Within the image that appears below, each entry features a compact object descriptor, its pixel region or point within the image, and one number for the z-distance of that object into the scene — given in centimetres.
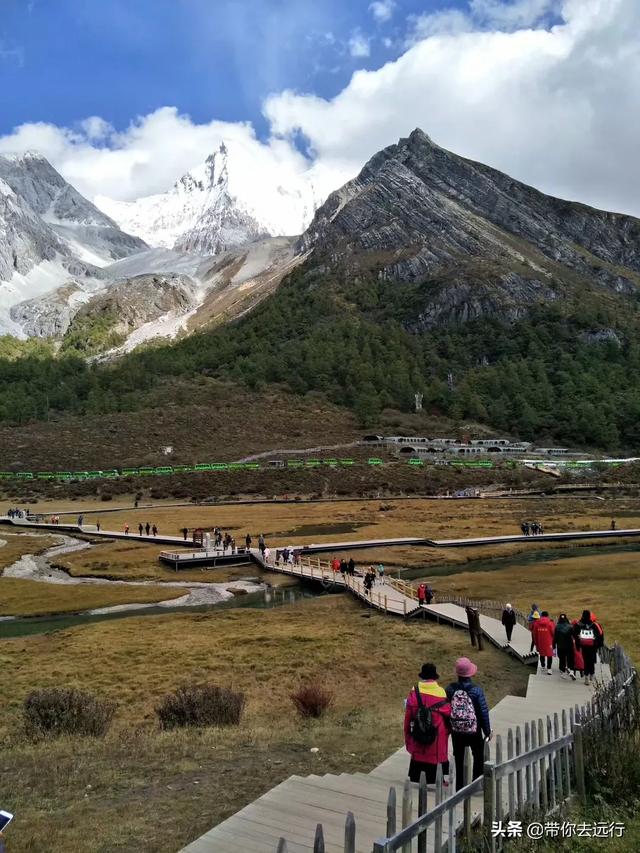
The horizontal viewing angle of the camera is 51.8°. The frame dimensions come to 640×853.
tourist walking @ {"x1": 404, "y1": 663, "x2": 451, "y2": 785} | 905
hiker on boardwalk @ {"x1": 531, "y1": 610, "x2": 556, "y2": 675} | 1788
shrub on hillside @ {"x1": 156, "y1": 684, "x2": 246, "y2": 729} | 1617
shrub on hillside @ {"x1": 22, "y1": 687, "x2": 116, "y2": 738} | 1581
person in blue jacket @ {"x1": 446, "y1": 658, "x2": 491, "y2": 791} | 945
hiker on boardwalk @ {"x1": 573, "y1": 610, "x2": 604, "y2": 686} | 1645
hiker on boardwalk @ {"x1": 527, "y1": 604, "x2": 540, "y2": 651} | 2086
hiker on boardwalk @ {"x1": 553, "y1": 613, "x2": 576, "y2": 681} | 1711
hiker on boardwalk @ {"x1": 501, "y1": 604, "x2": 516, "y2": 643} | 2278
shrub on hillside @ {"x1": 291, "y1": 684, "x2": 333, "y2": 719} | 1728
